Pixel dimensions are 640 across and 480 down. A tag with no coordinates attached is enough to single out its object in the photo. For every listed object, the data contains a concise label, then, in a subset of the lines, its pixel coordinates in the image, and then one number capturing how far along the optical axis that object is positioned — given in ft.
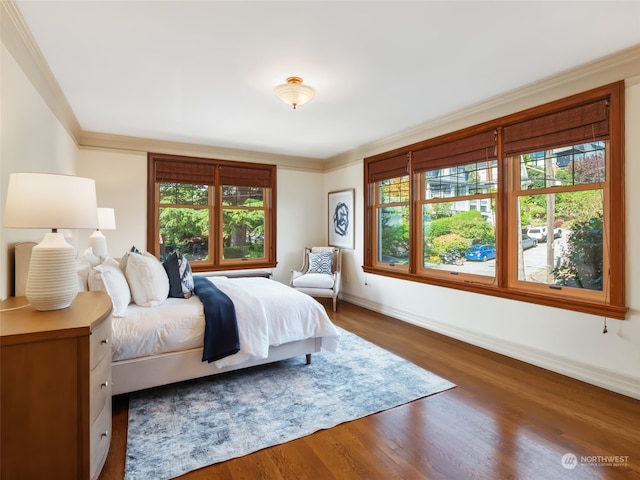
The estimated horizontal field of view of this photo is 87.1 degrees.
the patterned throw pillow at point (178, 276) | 9.98
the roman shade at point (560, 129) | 8.80
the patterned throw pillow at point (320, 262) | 17.79
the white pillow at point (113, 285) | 7.86
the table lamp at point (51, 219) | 5.18
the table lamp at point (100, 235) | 11.59
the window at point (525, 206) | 8.80
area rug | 6.20
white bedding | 7.77
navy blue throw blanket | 8.29
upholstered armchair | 16.58
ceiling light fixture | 9.56
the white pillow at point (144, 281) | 8.91
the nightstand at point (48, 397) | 4.42
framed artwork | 18.26
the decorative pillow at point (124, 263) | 9.21
